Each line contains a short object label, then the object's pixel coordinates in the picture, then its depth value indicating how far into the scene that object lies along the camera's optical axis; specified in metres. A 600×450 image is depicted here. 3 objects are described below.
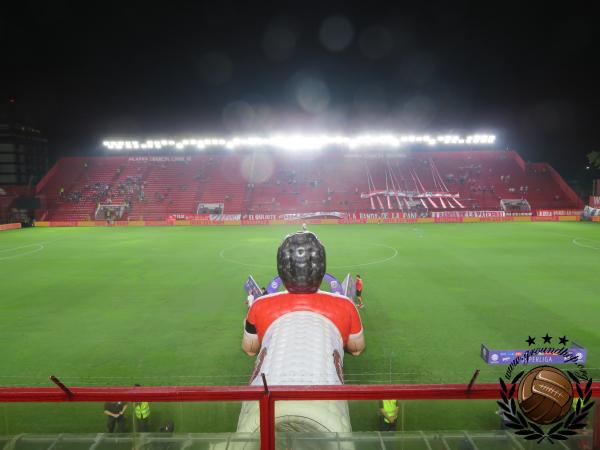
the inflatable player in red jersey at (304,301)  4.87
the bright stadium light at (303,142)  58.62
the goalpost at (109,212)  46.36
